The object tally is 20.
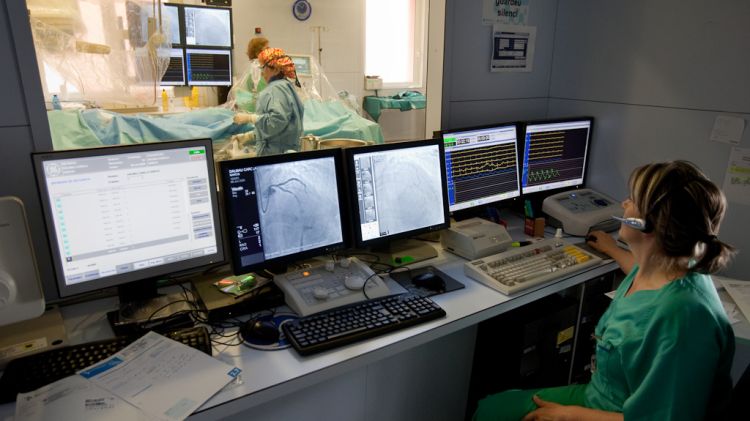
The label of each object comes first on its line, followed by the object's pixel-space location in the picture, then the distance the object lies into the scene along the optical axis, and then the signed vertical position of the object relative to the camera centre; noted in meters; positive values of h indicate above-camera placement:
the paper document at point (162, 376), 1.06 -0.69
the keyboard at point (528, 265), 1.67 -0.68
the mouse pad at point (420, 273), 1.62 -0.70
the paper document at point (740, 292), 1.68 -0.79
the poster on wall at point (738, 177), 1.97 -0.42
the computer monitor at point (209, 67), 4.29 +0.01
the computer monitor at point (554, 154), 2.29 -0.40
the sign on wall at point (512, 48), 2.37 +0.10
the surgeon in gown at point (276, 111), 3.29 -0.28
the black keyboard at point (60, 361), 1.09 -0.67
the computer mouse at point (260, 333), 1.32 -0.69
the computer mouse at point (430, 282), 1.63 -0.69
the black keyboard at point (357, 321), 1.29 -0.69
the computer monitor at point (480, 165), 2.02 -0.40
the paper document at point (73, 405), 1.00 -0.68
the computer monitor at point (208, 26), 4.21 +0.35
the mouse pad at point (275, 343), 1.30 -0.70
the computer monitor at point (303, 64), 4.34 +0.04
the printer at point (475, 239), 1.87 -0.64
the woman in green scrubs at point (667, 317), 1.07 -0.55
